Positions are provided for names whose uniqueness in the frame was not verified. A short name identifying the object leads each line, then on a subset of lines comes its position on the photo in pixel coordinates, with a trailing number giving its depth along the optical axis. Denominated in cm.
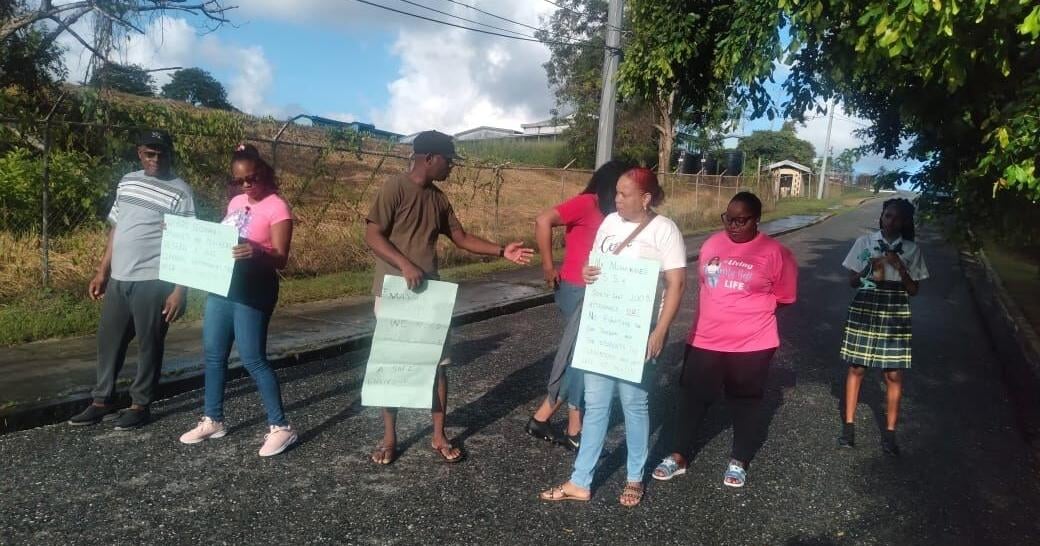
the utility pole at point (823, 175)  5481
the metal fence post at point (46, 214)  730
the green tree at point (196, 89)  4728
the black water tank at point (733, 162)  5053
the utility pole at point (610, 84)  1213
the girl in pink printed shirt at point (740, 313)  390
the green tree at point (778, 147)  8344
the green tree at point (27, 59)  1030
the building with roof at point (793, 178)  6369
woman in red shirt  430
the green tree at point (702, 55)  627
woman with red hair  354
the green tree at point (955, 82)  387
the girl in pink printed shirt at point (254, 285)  402
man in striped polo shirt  439
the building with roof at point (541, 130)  6405
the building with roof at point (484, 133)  6766
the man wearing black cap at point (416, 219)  383
